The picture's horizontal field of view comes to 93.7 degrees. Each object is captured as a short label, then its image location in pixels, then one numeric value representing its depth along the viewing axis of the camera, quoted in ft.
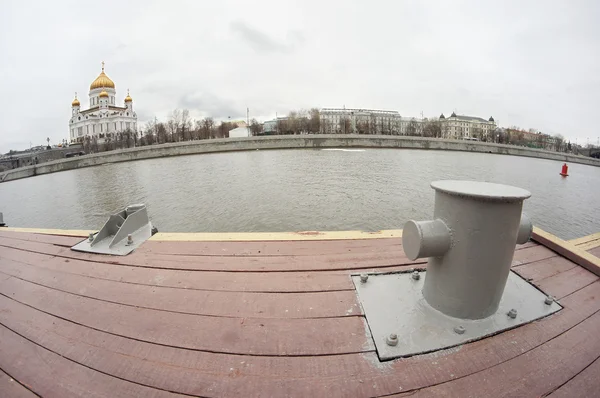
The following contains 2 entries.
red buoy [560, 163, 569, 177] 64.39
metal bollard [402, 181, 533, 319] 4.85
